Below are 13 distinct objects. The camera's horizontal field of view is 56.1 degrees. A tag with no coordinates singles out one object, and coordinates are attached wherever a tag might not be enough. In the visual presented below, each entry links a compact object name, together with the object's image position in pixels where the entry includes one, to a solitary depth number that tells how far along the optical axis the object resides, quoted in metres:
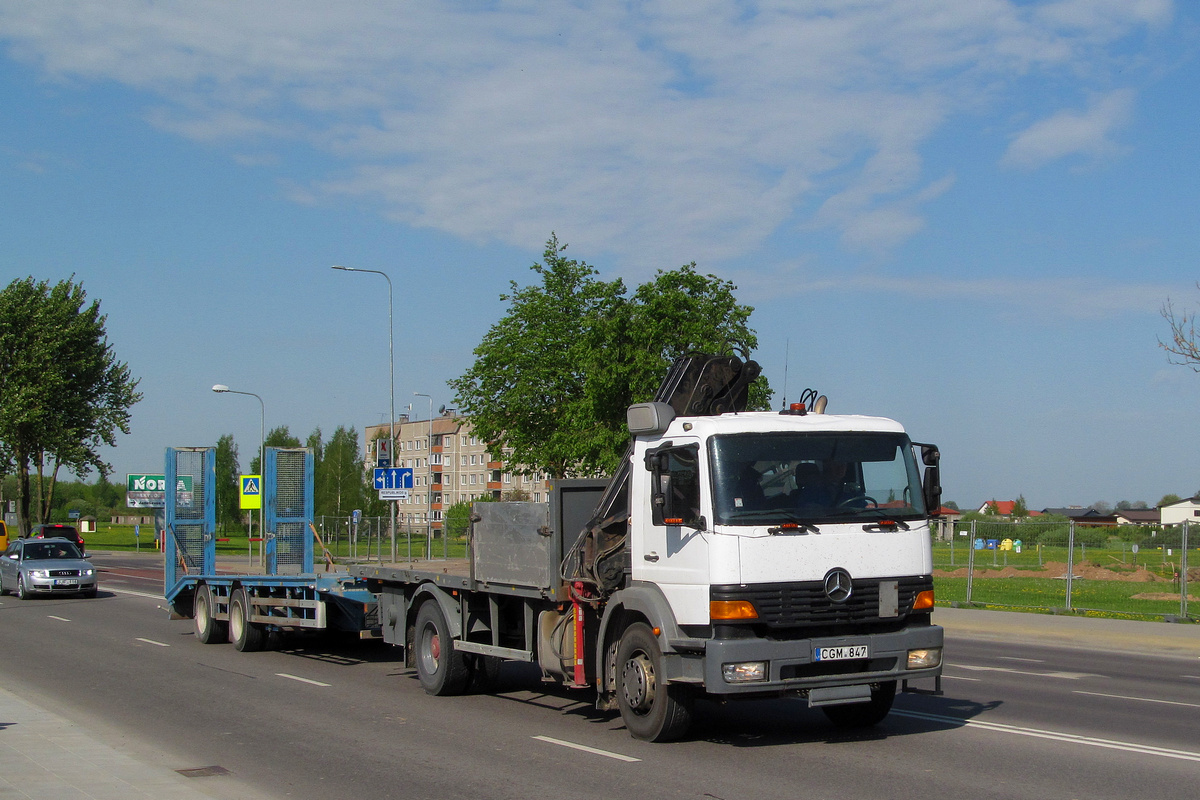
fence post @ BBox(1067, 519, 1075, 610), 22.75
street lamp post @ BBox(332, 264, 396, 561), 34.93
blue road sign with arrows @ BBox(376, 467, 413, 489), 27.34
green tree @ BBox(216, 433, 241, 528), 100.62
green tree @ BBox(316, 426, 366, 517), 96.62
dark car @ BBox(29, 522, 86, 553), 45.91
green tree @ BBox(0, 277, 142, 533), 53.12
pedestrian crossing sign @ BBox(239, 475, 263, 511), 23.58
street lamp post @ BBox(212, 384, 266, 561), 48.47
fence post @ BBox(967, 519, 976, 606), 24.42
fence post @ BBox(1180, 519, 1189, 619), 21.23
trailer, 14.75
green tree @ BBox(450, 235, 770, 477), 45.53
